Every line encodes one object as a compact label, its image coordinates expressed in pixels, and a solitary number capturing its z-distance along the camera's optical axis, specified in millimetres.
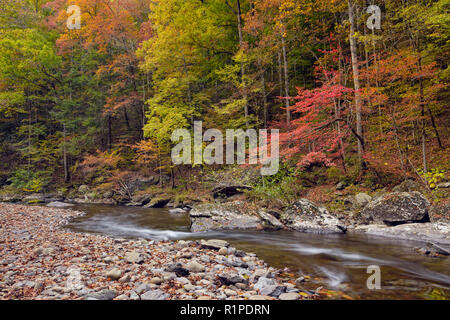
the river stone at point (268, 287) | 3520
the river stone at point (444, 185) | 7828
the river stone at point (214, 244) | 6191
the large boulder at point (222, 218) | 8961
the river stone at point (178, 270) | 4168
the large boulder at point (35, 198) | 17486
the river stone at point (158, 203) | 15195
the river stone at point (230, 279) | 3906
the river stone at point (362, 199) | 8938
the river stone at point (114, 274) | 3855
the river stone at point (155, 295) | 3223
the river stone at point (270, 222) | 8742
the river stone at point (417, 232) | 6488
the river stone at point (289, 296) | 3426
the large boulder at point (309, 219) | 8117
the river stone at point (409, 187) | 8398
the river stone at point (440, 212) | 6903
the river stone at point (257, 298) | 3318
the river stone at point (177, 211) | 12781
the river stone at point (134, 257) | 4732
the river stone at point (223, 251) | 5785
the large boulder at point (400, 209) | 7359
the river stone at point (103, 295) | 3090
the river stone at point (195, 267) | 4371
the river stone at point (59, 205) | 15626
